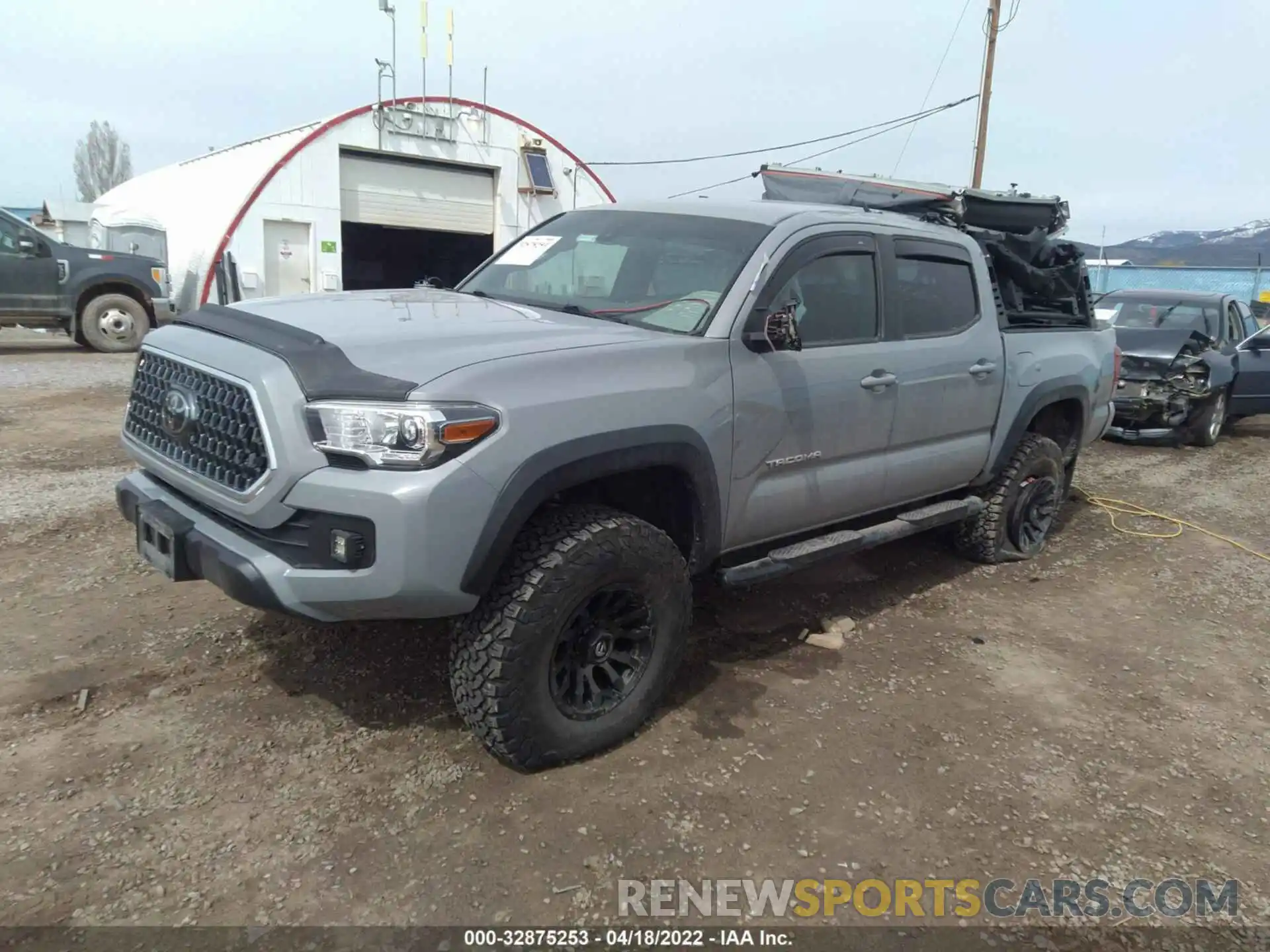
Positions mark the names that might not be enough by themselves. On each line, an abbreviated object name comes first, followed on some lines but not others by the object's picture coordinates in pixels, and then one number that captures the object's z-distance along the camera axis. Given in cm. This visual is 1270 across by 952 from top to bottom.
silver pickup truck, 263
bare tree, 5938
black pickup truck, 1214
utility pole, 1955
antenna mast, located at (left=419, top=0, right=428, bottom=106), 1638
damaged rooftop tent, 518
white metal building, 1581
